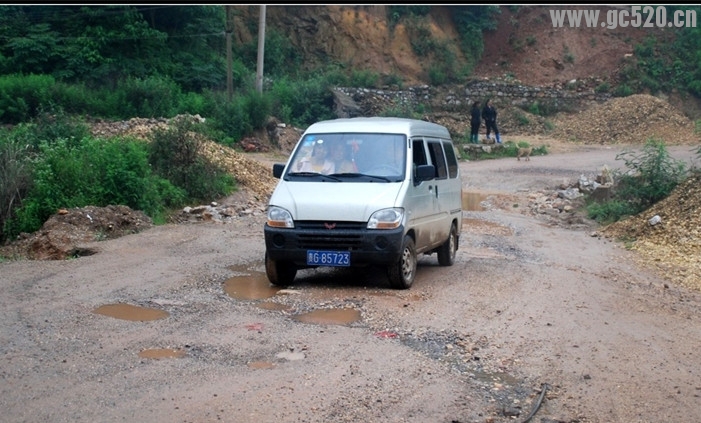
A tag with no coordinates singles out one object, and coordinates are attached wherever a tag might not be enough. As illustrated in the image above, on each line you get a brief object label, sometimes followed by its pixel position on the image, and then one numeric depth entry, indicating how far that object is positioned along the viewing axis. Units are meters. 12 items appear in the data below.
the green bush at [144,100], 33.31
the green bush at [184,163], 18.28
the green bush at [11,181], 14.98
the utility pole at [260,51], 33.56
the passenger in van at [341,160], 10.12
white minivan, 9.34
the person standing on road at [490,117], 34.59
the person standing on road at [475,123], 34.25
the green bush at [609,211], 17.30
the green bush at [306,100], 37.12
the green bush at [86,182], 14.92
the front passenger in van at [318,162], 10.16
